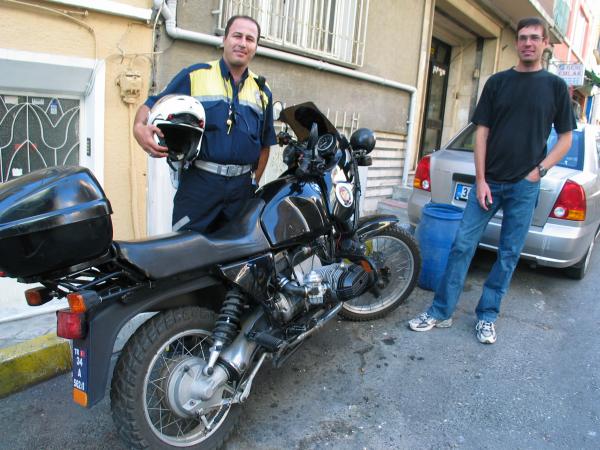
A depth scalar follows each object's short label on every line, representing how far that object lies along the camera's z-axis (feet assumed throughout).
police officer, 8.24
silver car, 12.41
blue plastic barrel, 12.42
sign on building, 40.16
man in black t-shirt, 9.59
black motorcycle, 5.17
